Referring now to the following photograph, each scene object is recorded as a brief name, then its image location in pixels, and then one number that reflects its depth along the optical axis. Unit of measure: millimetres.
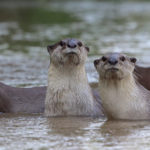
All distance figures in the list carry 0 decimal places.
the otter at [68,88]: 12437
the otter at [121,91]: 11039
